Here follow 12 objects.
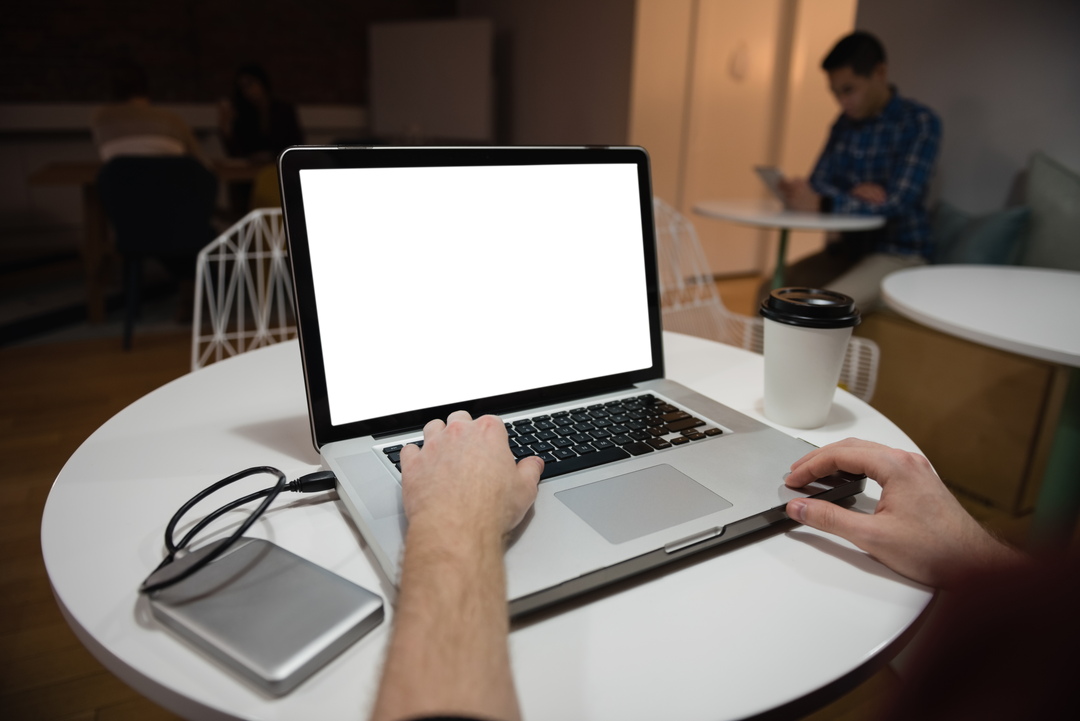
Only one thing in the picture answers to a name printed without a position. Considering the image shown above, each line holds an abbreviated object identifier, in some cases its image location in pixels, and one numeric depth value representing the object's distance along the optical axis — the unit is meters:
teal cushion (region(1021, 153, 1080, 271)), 2.17
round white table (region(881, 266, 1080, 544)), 1.08
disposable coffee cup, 0.73
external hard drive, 0.40
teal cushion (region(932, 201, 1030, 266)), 2.32
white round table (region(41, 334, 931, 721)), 0.40
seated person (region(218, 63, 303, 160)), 4.50
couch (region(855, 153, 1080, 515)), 1.85
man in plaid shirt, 2.54
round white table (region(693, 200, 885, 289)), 2.35
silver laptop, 0.54
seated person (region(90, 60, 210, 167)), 3.47
